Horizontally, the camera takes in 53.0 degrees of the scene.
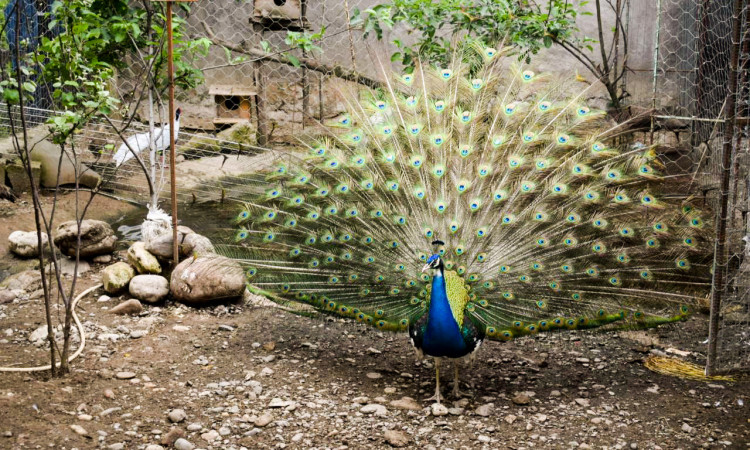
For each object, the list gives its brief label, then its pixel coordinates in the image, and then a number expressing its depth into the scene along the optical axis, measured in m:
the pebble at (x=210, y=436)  3.72
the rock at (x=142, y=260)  5.47
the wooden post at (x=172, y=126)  5.12
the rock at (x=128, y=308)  5.19
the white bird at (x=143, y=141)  6.69
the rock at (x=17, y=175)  7.43
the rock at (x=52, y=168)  7.52
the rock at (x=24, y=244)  5.95
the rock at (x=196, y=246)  5.58
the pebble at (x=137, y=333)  4.86
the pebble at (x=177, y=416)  3.87
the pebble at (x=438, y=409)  4.06
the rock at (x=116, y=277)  5.40
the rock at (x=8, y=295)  5.29
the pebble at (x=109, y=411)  3.82
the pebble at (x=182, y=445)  3.61
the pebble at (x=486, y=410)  4.07
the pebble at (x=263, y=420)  3.90
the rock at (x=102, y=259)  6.00
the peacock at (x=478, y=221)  4.21
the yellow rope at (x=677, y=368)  4.34
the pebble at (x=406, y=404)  4.14
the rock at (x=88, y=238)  5.74
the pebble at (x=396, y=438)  3.74
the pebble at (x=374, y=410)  4.06
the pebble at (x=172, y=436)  3.66
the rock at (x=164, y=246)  5.54
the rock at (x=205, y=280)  5.29
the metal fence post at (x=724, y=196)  3.74
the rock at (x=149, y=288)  5.34
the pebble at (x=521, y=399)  4.18
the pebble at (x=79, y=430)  3.57
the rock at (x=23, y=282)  5.49
